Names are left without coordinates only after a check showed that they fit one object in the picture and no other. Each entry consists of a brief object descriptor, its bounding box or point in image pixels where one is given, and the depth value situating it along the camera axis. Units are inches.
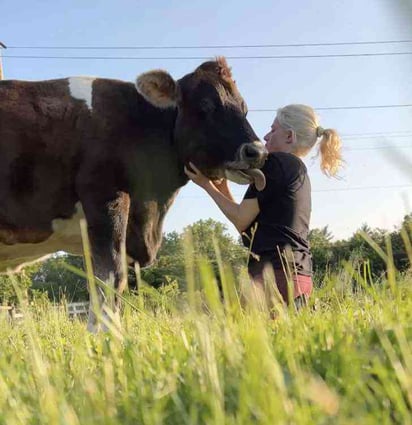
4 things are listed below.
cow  196.2
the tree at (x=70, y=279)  751.0
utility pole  442.9
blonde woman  162.1
